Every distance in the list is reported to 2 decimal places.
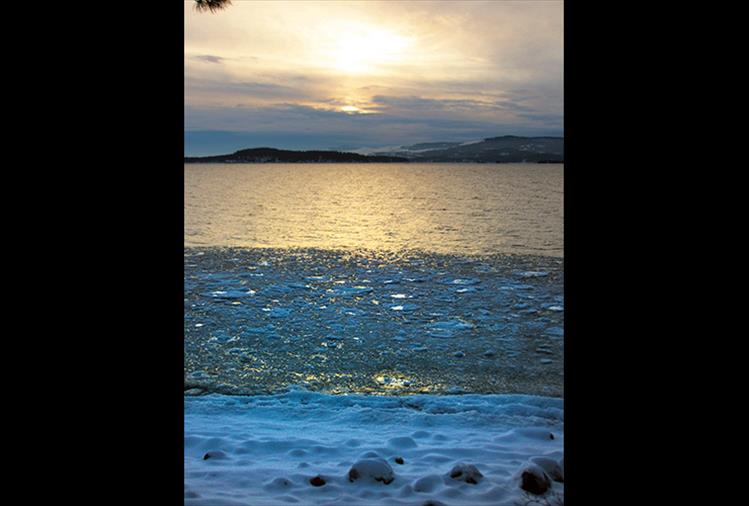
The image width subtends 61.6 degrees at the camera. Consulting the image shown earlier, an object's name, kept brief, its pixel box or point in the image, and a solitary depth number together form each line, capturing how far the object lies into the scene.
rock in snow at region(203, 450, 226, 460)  4.04
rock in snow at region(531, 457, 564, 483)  3.68
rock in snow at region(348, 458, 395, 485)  3.63
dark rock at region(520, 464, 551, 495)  3.44
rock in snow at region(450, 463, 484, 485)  3.61
